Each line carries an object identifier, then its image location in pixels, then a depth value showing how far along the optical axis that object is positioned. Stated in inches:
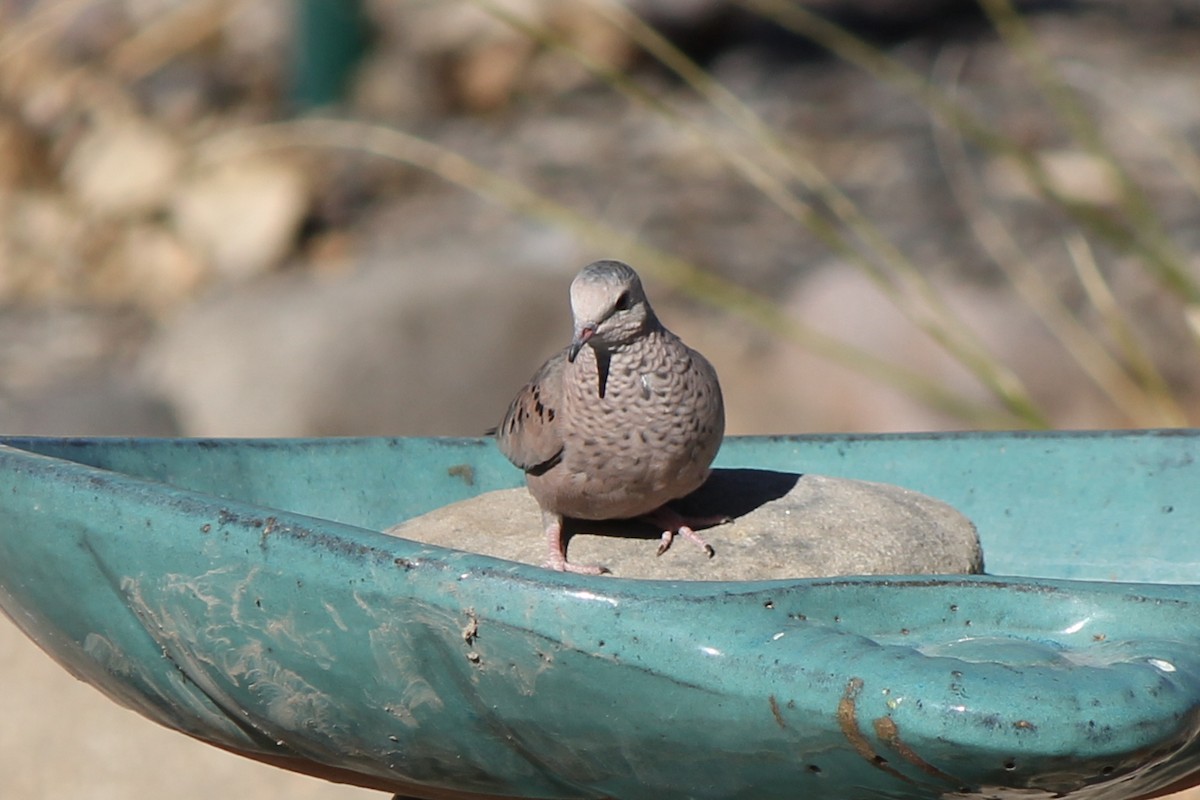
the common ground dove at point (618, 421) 241.2
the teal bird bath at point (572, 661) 234.3
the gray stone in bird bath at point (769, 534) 241.3
